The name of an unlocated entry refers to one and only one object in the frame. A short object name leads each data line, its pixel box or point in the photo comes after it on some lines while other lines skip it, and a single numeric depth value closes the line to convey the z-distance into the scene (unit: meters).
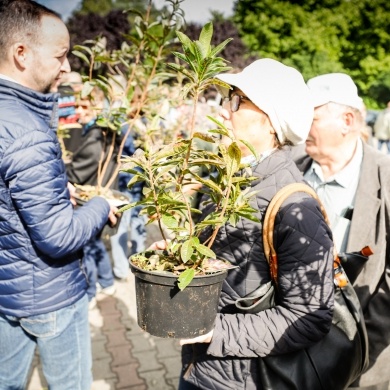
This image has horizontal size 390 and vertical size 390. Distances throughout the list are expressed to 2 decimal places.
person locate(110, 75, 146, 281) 4.57
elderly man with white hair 2.26
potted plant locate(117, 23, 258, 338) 1.28
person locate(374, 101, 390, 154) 11.02
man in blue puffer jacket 1.67
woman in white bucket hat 1.52
